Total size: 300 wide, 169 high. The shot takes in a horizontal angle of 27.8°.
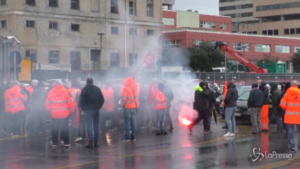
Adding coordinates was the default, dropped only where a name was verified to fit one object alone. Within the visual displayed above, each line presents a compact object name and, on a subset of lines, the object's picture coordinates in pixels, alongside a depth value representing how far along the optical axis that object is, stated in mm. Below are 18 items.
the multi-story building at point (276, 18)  108312
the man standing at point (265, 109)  19516
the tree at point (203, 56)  63281
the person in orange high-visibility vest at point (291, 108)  14344
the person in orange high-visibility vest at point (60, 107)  15484
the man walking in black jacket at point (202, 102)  19484
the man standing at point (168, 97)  19891
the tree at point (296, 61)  78625
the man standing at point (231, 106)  18188
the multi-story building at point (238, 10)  141875
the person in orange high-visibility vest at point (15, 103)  18766
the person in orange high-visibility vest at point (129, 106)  17141
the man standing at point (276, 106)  19891
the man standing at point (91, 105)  15523
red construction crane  48312
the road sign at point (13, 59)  23338
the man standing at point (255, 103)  19000
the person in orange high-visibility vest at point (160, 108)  18969
